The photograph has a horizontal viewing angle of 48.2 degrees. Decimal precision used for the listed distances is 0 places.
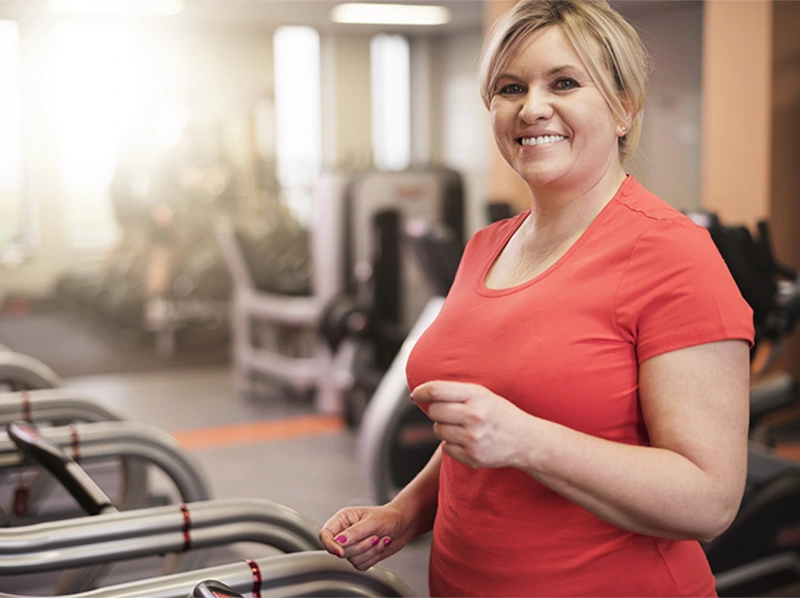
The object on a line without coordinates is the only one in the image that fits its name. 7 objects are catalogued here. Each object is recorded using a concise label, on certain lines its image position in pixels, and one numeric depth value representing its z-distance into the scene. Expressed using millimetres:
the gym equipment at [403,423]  3266
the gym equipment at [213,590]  1028
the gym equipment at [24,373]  2906
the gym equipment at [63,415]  2408
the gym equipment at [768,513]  2547
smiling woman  891
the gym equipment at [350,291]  4578
